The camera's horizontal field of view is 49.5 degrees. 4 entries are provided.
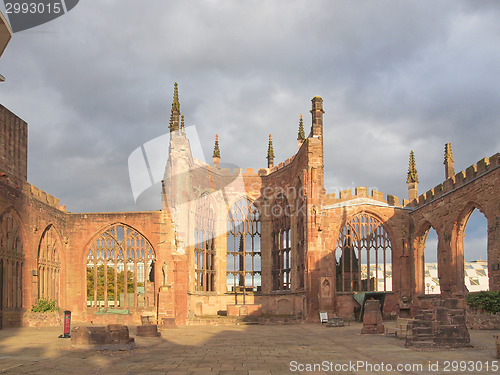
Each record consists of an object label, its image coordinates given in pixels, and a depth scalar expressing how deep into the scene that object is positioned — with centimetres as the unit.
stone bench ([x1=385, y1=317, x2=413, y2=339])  1940
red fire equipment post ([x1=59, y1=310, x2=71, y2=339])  1956
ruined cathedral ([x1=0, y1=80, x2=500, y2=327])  2820
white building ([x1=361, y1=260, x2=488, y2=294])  5272
